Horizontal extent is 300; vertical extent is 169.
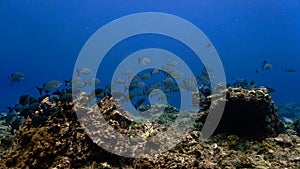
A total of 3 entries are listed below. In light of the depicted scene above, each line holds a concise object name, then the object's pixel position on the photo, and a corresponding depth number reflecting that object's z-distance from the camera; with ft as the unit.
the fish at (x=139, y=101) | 28.99
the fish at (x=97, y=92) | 24.38
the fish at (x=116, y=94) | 22.06
